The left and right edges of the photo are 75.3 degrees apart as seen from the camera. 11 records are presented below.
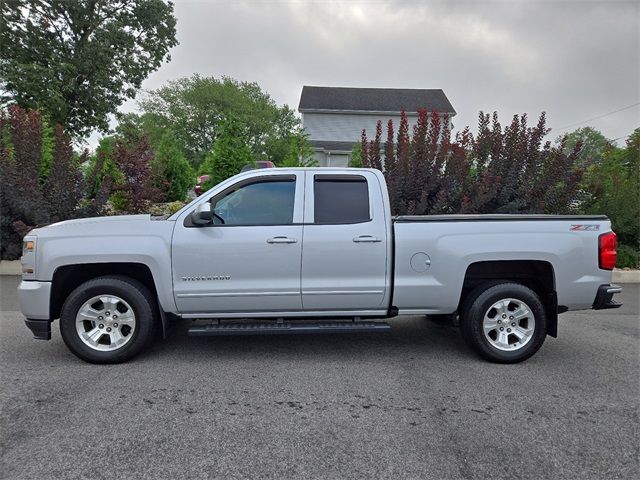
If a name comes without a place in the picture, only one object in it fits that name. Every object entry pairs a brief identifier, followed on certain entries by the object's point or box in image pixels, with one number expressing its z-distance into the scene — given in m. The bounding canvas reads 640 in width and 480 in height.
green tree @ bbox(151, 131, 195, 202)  14.27
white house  28.95
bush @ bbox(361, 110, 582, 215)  9.01
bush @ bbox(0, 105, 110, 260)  8.70
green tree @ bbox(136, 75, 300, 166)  38.53
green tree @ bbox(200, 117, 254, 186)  10.71
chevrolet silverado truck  4.04
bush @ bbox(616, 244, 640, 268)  9.64
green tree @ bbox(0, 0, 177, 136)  19.64
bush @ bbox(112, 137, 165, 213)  9.66
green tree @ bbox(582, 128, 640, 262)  9.70
